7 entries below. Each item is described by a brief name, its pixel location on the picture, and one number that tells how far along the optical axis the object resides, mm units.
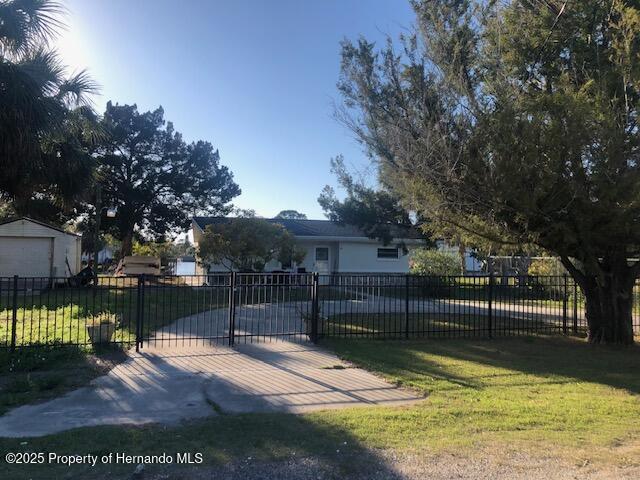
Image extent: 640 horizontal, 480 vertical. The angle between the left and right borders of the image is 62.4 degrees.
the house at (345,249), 27969
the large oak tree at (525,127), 8102
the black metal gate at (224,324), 9820
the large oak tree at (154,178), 36344
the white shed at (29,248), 21828
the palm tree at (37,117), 9383
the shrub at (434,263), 23234
